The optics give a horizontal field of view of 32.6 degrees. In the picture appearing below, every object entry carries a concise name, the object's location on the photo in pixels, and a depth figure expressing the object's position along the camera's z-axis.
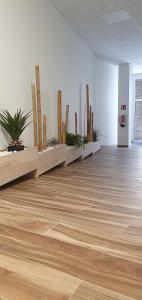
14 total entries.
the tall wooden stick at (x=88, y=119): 6.03
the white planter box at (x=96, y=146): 6.37
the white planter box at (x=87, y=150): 5.48
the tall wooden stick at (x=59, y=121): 4.60
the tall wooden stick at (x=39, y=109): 3.82
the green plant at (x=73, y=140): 4.95
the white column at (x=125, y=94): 8.09
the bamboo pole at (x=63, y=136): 4.64
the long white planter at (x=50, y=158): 3.77
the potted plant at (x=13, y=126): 3.31
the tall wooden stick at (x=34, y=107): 3.86
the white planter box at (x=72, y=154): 4.72
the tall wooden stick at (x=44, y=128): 4.06
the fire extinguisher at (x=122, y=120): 8.28
